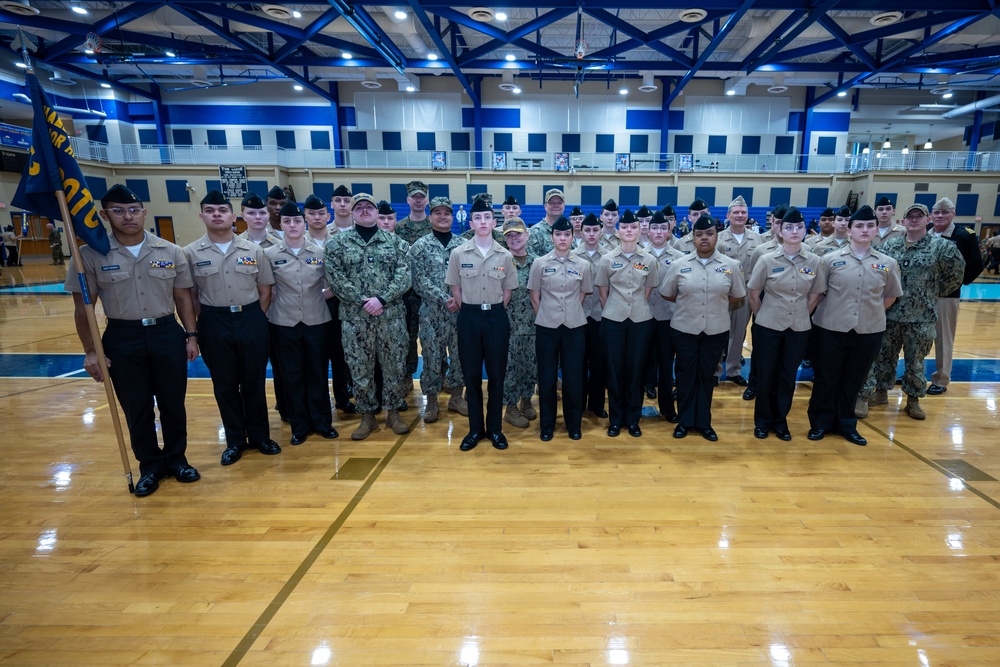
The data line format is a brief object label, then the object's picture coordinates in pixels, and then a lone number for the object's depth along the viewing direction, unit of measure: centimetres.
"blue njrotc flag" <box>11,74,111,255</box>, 322
